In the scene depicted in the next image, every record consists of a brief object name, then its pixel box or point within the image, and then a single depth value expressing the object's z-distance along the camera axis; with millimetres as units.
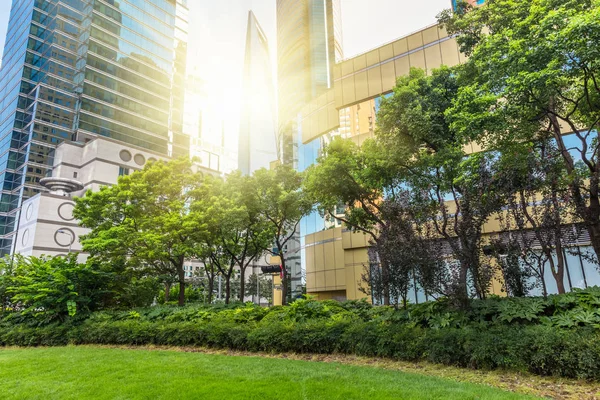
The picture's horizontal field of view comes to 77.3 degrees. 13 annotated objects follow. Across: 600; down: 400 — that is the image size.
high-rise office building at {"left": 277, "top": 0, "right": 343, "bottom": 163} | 58812
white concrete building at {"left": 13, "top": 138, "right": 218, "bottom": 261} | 52062
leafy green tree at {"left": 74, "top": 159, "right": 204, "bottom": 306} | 20656
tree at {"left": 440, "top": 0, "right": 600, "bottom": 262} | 10000
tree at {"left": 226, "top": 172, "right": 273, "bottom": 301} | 22016
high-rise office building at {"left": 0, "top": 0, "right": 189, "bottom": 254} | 66375
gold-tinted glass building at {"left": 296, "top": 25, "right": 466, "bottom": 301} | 28234
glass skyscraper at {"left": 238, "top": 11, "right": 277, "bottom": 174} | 137000
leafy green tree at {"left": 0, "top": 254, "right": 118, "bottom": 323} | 16750
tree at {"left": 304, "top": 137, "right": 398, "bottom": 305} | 16641
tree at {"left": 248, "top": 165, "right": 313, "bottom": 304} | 21969
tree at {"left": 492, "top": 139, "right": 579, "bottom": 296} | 10297
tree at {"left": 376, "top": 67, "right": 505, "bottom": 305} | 10375
